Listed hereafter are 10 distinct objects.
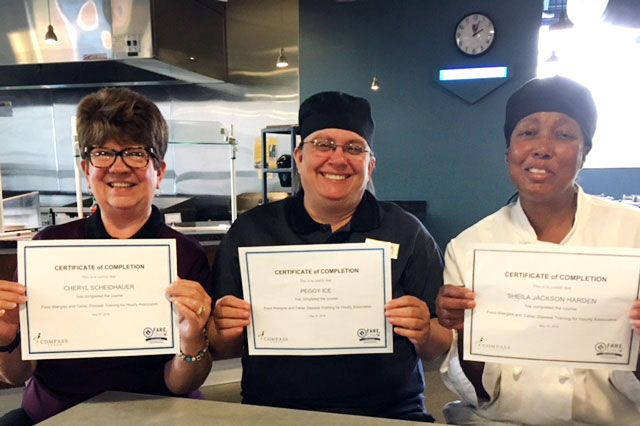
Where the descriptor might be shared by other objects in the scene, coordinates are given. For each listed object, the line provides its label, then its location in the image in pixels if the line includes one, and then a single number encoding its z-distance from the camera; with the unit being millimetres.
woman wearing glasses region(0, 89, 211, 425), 1320
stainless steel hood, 3893
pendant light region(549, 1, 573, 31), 3782
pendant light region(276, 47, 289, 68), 4930
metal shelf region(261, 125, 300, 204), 4336
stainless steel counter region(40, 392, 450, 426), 1005
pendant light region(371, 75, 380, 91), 4898
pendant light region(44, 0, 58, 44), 3963
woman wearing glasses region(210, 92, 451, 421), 1427
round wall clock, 4707
